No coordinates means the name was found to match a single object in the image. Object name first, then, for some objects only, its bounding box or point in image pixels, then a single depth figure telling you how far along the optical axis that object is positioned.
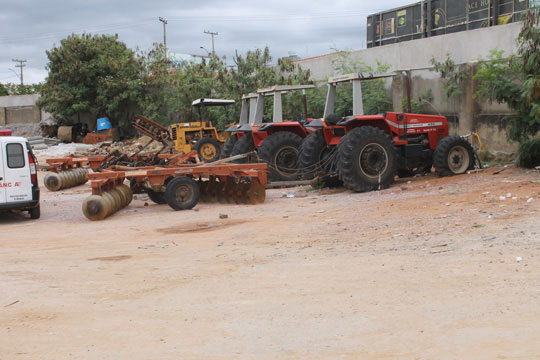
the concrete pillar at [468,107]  17.97
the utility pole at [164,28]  64.56
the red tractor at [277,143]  15.72
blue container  36.44
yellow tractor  23.19
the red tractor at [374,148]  13.23
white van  12.16
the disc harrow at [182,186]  12.06
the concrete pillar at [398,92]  20.50
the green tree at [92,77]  36.41
